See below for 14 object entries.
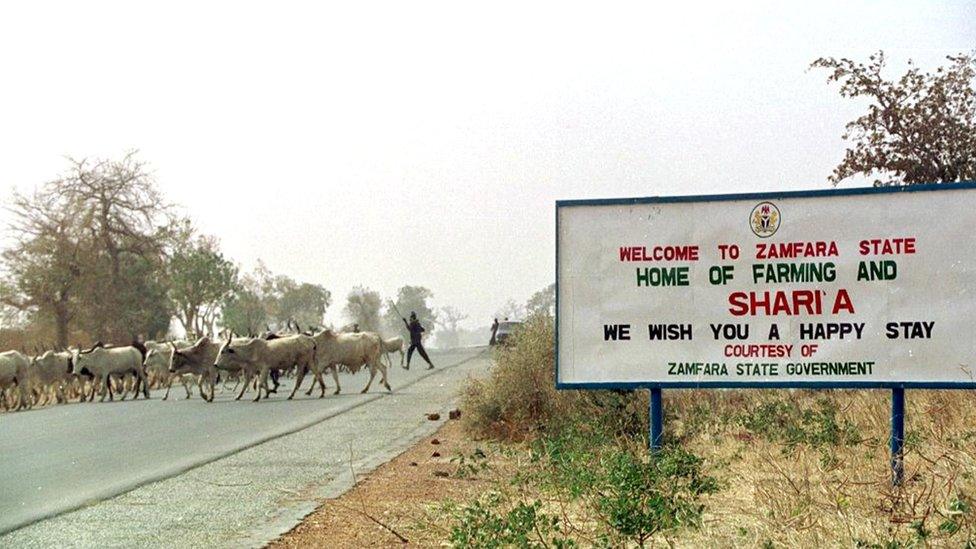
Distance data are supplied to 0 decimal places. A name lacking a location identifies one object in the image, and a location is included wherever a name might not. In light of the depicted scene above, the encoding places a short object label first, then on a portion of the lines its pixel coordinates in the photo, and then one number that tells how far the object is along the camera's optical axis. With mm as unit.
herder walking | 42569
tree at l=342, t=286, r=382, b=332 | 124744
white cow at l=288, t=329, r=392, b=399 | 31188
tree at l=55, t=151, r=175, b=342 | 65312
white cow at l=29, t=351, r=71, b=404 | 36500
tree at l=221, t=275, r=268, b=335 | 88250
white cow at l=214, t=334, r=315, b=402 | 31578
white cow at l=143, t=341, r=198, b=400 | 37562
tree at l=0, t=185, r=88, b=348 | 63875
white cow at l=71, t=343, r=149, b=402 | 35812
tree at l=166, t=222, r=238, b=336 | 73000
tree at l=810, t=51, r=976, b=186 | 21250
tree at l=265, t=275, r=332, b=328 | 127312
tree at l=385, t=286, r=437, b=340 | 178625
